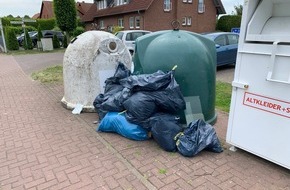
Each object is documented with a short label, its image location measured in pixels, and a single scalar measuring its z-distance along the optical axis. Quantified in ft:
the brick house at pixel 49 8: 148.05
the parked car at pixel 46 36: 77.37
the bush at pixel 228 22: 89.92
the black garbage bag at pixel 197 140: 10.93
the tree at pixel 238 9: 116.53
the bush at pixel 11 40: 68.23
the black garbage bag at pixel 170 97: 11.64
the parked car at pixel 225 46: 31.27
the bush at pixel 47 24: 117.19
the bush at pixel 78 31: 81.82
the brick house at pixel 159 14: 78.07
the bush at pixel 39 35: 71.01
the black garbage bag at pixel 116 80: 14.60
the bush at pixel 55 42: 72.39
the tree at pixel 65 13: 63.26
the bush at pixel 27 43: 69.92
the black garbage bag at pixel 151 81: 11.76
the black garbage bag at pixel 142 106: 11.68
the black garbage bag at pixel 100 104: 14.14
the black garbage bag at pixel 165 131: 11.25
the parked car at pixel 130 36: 42.82
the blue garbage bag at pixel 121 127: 12.37
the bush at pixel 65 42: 74.43
